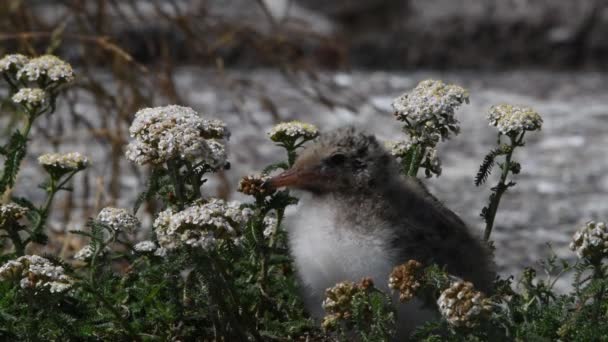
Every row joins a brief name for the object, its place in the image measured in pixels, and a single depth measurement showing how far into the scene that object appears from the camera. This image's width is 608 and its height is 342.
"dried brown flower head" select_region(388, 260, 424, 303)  3.98
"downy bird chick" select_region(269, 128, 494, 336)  4.57
